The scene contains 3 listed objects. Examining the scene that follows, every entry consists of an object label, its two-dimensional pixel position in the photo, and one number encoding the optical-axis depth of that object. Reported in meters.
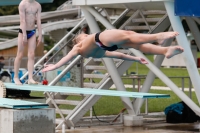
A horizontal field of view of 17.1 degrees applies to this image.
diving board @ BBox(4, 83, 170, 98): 10.55
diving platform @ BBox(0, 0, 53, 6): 22.38
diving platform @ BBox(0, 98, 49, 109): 11.68
